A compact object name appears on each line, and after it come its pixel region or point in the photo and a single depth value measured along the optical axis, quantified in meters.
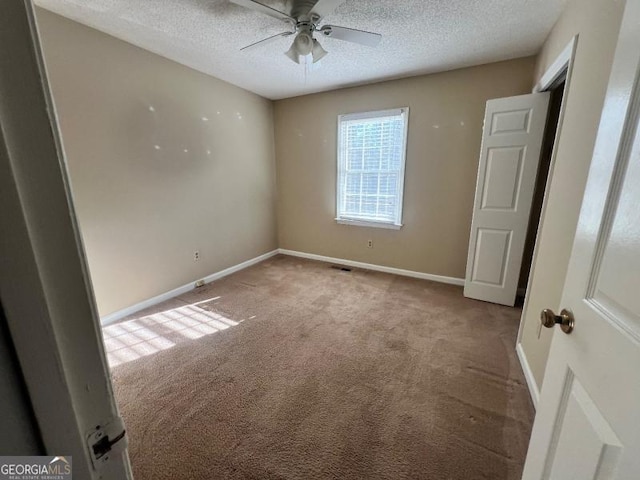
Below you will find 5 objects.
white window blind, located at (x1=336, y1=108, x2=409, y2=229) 3.36
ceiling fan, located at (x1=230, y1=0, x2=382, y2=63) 1.67
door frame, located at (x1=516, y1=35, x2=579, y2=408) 1.61
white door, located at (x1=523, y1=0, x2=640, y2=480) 0.53
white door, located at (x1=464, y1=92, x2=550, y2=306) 2.41
